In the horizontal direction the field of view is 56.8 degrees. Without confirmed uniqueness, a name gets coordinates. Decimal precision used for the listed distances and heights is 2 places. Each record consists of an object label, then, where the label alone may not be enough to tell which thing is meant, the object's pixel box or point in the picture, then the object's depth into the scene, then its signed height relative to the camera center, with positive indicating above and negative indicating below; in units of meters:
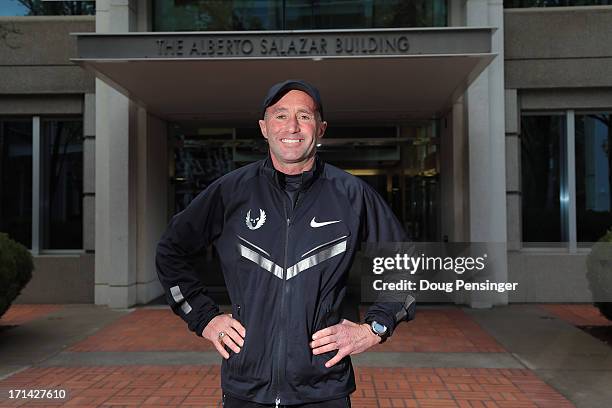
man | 2.08 -0.18
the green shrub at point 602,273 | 6.57 -0.70
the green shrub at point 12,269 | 6.59 -0.63
